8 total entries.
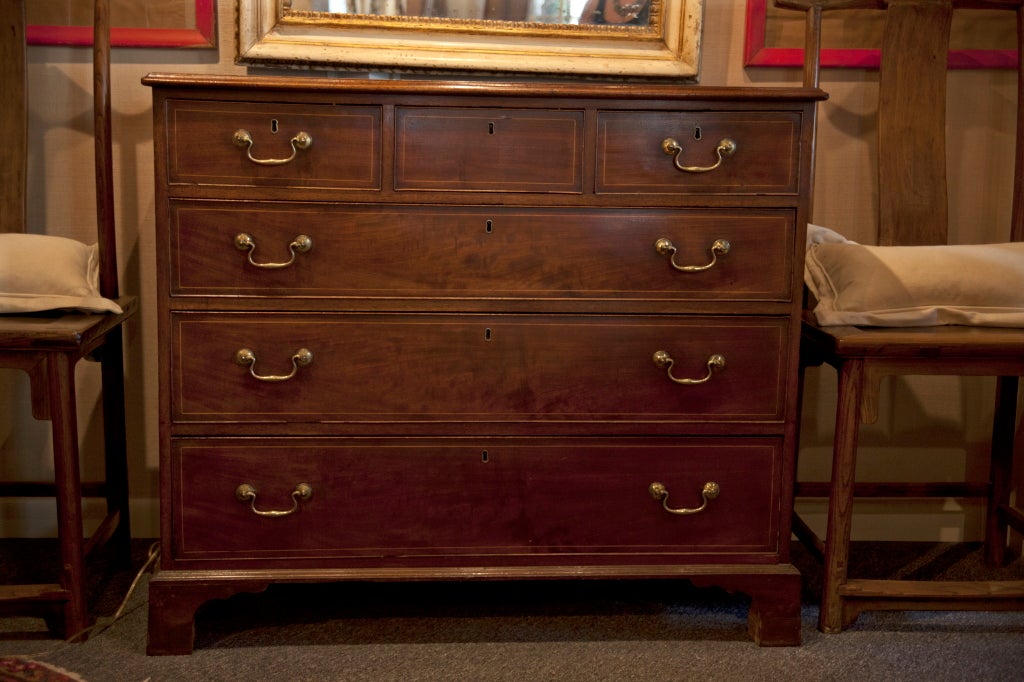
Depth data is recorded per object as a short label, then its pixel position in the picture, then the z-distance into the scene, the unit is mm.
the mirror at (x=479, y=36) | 2139
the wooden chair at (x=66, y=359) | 1687
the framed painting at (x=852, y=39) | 2250
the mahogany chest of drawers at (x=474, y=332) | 1656
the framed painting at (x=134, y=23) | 2131
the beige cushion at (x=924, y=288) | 1853
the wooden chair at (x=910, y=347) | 1792
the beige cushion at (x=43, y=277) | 1772
